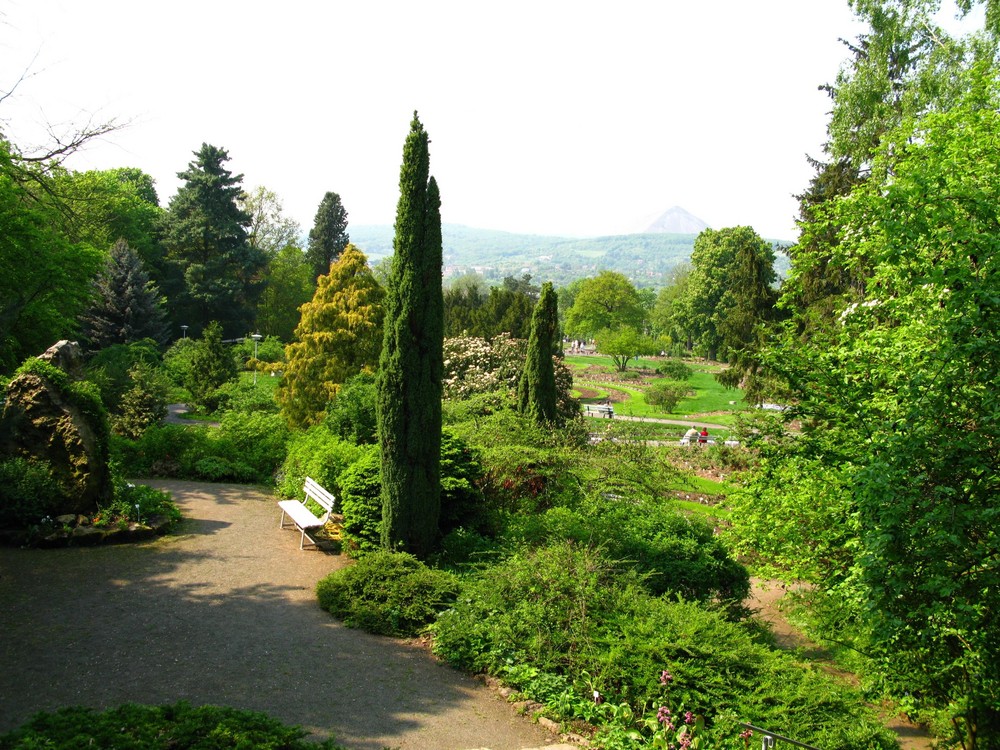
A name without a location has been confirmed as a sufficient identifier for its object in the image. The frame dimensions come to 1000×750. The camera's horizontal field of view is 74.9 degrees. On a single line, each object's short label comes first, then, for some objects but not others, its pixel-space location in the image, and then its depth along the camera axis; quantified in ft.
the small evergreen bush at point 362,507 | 36.58
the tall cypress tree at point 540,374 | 56.08
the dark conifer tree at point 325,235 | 188.24
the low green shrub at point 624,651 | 20.51
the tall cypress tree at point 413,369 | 34.96
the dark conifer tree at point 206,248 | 133.18
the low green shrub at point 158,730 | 15.30
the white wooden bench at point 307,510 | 36.78
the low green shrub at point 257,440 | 53.98
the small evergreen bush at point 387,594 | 27.94
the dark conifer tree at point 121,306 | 103.35
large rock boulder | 35.73
